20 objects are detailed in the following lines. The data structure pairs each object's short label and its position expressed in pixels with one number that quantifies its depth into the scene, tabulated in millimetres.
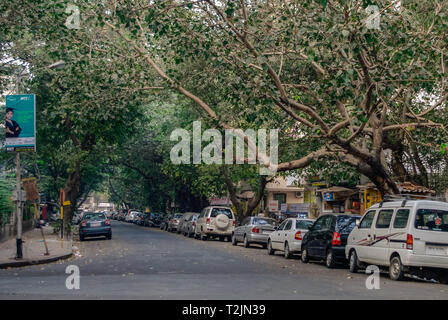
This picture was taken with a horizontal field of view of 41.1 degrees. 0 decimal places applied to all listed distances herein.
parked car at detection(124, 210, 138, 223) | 76706
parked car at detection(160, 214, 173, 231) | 50319
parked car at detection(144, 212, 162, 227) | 60469
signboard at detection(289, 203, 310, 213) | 44919
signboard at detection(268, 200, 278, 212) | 38103
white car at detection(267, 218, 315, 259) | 21703
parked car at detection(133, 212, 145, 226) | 67138
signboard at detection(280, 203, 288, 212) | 49206
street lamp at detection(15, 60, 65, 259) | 18547
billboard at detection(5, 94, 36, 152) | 18469
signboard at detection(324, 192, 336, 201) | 38594
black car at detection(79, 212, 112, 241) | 32656
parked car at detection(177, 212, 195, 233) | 39812
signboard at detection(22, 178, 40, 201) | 19828
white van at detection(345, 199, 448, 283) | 13695
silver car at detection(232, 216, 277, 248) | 27922
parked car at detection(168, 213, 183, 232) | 46328
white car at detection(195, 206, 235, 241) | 32781
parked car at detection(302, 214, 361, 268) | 17844
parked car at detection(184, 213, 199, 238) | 36822
